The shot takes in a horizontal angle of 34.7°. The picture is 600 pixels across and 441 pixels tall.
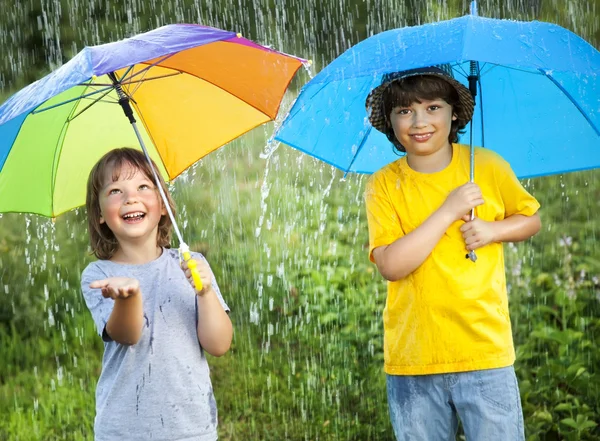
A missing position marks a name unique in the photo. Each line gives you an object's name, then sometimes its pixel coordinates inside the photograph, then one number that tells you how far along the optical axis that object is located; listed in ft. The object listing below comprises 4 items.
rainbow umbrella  10.51
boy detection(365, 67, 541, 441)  9.27
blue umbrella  9.29
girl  9.16
